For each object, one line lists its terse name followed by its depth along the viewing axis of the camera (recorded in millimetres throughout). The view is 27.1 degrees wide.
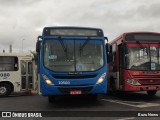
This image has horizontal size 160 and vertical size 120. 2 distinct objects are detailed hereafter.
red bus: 14688
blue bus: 12430
